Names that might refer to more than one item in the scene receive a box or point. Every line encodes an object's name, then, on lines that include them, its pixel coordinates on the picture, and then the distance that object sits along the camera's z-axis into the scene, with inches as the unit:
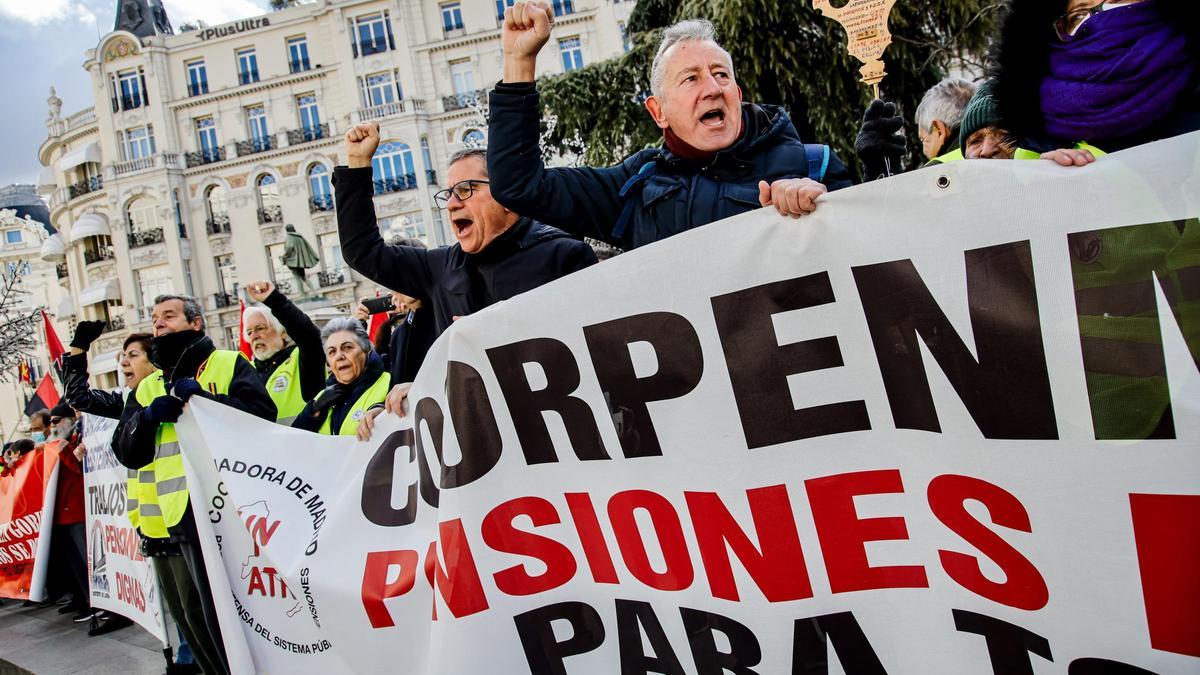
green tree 350.9
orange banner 281.7
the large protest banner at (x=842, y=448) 66.9
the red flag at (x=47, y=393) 300.7
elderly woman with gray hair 156.0
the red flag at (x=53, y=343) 266.8
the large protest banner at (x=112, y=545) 205.9
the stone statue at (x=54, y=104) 1652.3
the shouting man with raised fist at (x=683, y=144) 98.6
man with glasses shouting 119.9
